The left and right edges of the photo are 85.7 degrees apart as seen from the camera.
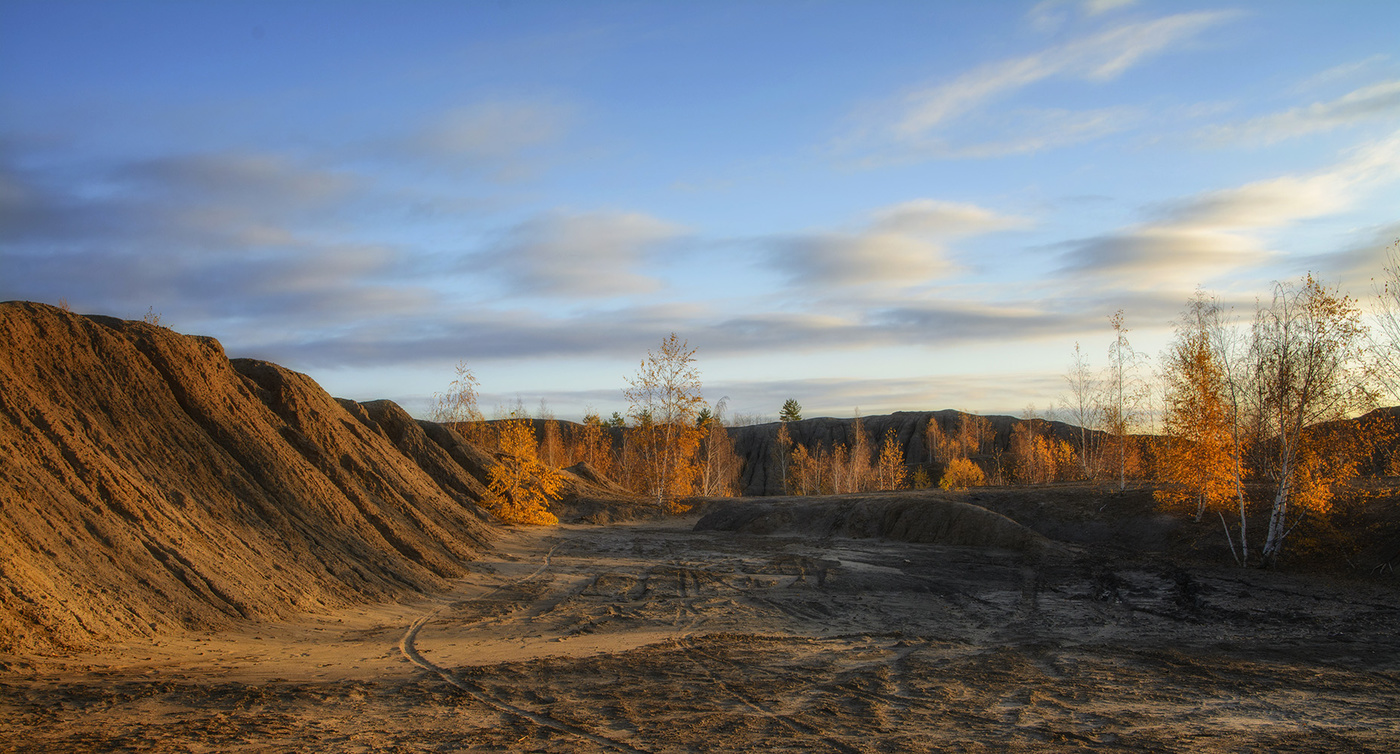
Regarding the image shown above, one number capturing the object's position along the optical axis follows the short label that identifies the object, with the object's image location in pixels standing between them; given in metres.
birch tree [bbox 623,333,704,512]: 42.56
